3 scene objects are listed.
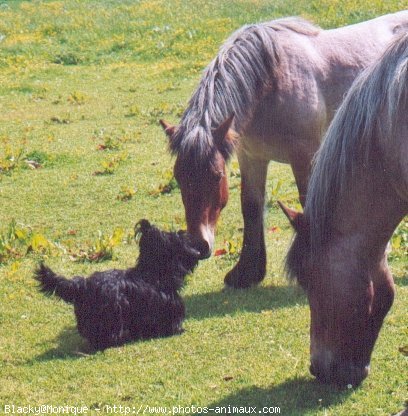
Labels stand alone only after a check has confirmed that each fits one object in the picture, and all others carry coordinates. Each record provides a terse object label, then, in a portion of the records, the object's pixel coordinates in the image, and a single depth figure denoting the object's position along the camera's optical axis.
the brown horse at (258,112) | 12.45
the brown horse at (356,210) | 8.11
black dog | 11.20
